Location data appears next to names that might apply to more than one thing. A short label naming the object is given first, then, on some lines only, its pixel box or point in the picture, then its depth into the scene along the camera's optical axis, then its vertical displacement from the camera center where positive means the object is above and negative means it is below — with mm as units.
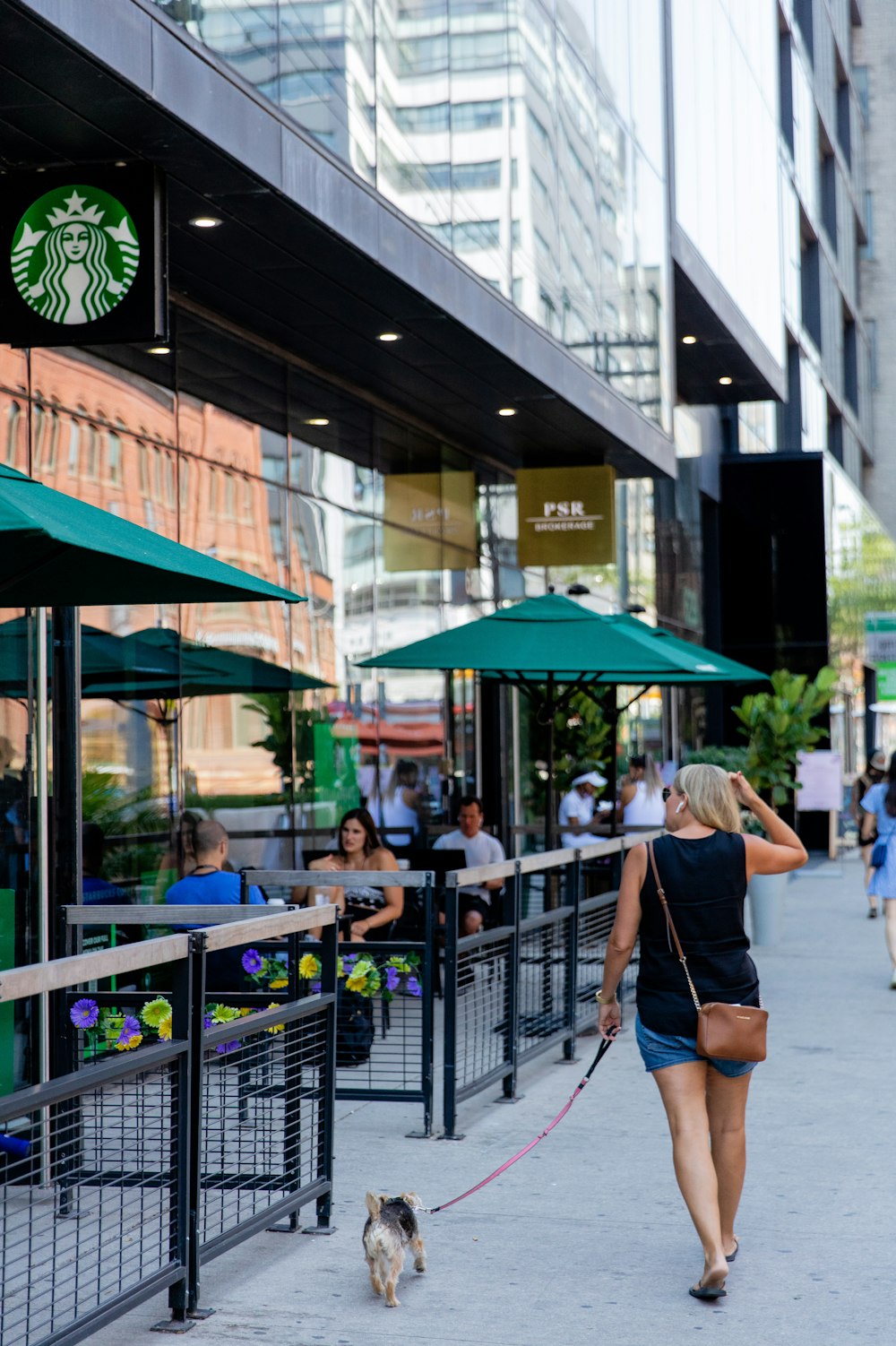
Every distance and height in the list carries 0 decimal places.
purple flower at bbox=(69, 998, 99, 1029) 6246 -1069
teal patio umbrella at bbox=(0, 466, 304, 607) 4844 +582
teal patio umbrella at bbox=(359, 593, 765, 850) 11047 +574
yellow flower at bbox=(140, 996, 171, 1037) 6500 -1111
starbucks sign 7422 +2175
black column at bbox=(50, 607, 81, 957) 8578 -149
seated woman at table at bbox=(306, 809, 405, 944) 10359 -845
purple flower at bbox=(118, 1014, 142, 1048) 6562 -1198
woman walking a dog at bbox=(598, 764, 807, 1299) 5680 -865
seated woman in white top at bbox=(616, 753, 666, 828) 17203 -776
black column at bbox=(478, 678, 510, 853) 18547 -308
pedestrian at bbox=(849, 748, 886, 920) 18422 -885
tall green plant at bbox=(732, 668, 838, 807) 19094 -91
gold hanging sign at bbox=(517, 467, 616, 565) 15789 +2115
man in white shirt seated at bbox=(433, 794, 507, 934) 13133 -906
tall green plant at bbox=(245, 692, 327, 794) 12227 +24
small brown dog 5496 -1721
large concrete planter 15894 -1789
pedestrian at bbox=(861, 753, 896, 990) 13078 -1086
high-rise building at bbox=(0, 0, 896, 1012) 8172 +2809
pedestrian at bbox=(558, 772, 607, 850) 18062 -841
